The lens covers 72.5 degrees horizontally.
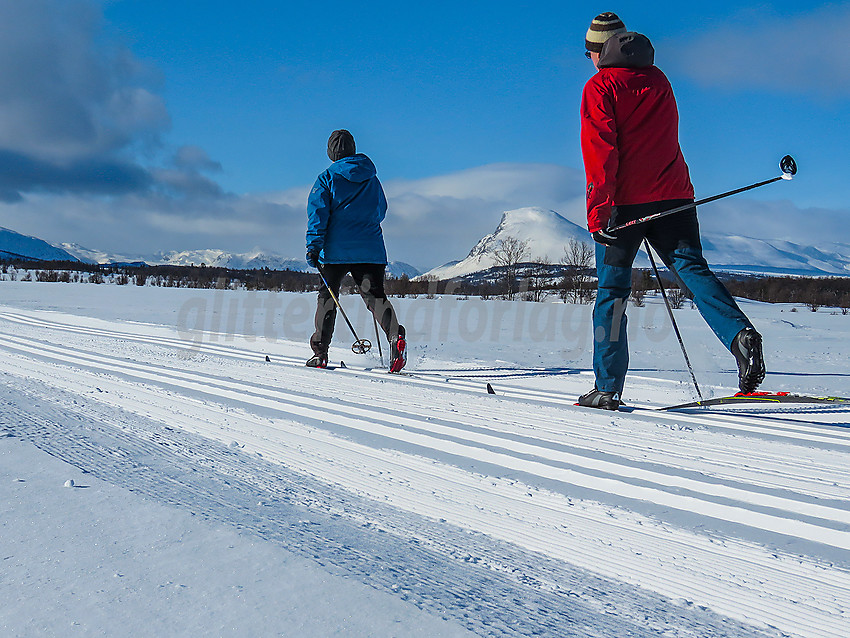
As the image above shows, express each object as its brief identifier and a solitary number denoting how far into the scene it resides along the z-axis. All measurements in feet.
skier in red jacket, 9.56
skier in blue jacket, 16.22
